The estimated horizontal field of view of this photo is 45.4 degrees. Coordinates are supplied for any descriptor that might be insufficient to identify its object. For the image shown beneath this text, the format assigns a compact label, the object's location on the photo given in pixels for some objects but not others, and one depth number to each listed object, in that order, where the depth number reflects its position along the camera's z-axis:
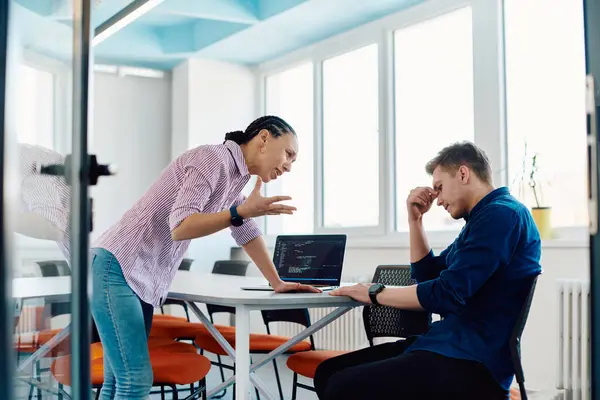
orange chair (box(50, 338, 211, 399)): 2.65
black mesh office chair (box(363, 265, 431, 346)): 2.92
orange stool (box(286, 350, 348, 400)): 2.99
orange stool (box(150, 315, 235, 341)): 3.95
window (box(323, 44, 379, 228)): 5.73
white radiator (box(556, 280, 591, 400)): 3.63
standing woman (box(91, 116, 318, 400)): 2.11
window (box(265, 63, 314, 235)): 6.46
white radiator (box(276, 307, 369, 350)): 5.21
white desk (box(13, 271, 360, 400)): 2.35
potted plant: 4.12
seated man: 2.06
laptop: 2.86
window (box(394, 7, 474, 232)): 4.94
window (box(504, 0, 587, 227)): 4.20
